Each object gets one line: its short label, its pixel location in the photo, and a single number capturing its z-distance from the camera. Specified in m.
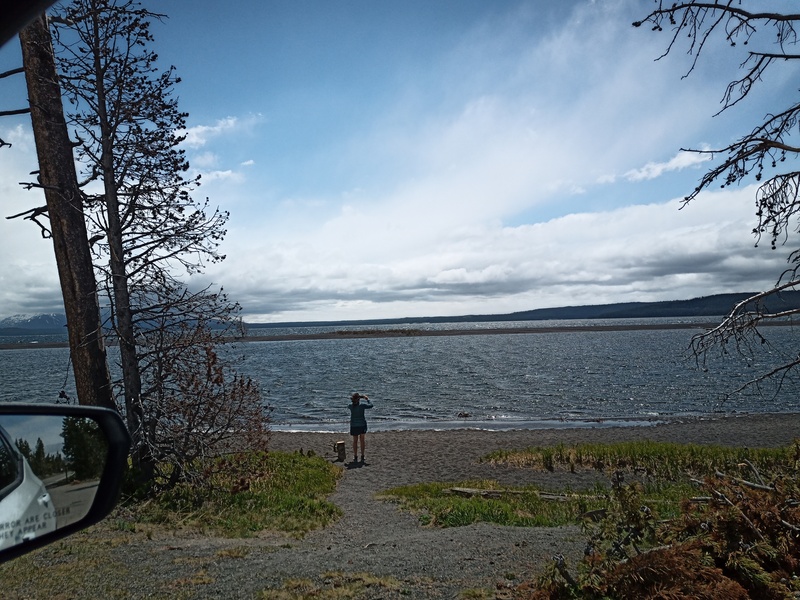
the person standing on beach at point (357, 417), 18.34
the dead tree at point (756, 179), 5.15
